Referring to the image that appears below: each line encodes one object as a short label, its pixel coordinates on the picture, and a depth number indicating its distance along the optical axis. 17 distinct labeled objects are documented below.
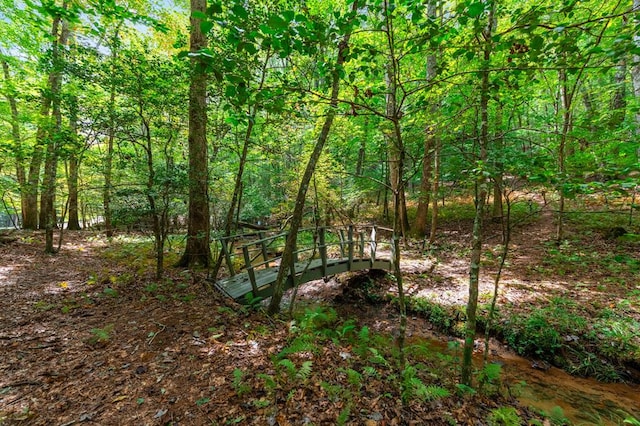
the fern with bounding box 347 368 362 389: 3.31
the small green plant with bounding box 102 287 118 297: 5.66
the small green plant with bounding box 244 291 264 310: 5.45
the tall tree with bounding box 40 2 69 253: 6.62
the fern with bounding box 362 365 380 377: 3.64
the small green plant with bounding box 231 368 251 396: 3.05
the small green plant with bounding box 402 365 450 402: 3.24
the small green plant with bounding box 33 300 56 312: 4.87
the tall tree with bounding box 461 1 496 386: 3.66
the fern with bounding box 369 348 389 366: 3.96
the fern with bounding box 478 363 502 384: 3.91
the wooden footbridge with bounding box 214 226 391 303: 5.59
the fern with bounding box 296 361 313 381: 3.33
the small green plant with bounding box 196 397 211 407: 2.88
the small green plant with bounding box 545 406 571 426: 3.57
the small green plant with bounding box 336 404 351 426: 2.72
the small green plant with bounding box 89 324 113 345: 3.94
